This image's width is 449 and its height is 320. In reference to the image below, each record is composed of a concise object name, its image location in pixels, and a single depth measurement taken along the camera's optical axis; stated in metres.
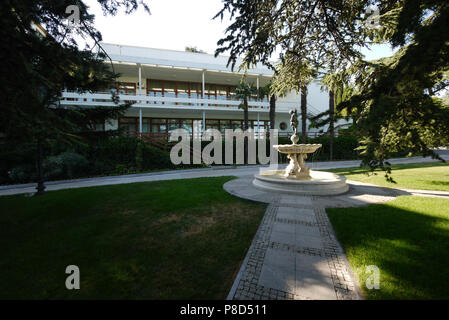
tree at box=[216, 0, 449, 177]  1.94
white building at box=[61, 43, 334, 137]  19.22
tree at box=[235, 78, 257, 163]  20.10
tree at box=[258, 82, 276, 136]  19.70
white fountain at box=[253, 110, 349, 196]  6.84
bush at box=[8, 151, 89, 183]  11.58
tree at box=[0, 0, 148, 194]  2.56
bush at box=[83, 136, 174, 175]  13.99
